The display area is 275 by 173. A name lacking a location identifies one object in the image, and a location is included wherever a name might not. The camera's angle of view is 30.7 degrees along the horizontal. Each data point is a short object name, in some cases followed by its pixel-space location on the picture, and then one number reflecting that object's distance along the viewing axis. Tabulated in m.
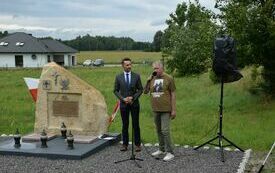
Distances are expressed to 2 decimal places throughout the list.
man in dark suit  10.54
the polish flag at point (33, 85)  13.04
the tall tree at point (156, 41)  86.62
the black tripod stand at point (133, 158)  10.11
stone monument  11.98
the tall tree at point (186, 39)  18.61
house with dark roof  68.56
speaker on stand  10.10
